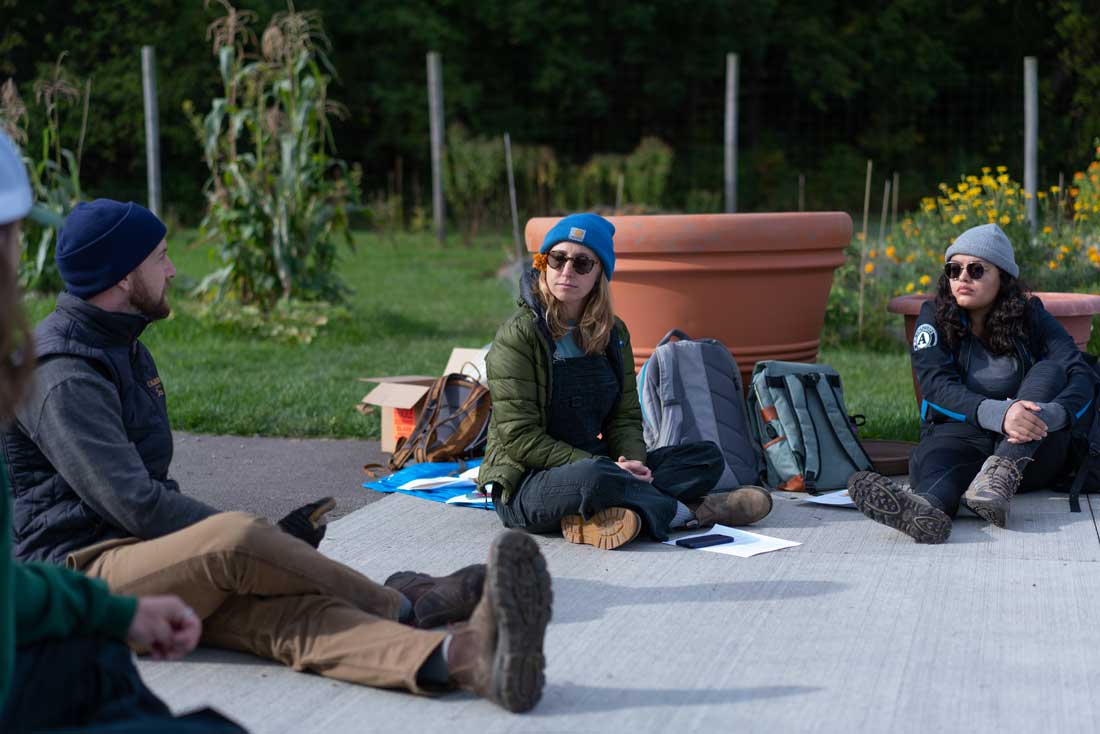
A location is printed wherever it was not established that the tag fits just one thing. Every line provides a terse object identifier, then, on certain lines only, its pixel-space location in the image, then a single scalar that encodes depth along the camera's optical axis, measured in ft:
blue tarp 16.62
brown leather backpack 18.48
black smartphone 14.05
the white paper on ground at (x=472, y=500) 16.10
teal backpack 17.06
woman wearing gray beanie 15.29
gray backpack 17.16
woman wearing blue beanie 13.98
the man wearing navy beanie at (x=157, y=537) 9.41
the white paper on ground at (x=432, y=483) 17.01
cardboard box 19.16
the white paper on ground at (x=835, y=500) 16.14
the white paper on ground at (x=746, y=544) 13.84
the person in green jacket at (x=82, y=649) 6.72
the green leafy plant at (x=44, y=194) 29.86
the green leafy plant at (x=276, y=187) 29.91
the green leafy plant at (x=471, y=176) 60.90
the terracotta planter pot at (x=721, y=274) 19.06
